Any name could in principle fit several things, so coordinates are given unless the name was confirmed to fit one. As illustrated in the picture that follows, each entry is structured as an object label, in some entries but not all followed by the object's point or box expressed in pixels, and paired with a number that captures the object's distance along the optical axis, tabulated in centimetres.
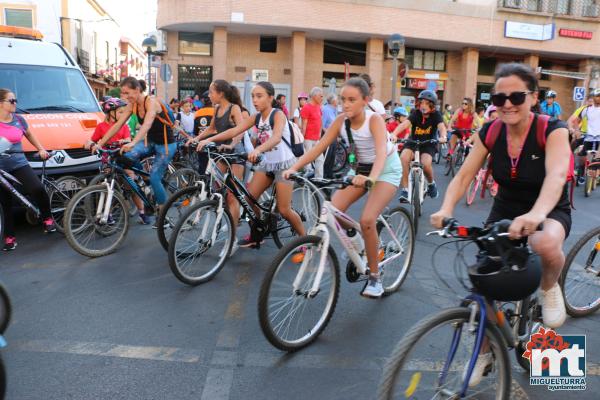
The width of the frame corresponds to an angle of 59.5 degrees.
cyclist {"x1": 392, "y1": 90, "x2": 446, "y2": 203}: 753
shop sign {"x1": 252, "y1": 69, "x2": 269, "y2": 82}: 2948
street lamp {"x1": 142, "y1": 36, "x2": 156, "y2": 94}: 1888
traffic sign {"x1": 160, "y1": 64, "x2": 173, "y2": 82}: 1794
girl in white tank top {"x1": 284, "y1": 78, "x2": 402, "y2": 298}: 411
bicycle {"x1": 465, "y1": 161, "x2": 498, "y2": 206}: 940
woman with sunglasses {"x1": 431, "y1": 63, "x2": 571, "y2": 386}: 272
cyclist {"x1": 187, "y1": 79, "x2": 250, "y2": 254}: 628
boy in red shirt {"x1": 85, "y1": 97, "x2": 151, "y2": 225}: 702
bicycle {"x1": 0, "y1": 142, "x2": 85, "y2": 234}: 637
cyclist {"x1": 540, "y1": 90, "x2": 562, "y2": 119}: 1437
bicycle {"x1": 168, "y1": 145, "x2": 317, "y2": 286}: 477
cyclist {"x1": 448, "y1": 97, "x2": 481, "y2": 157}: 1301
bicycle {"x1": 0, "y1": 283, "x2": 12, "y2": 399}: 360
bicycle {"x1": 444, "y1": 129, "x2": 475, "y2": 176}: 1326
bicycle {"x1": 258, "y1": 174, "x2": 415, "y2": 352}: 338
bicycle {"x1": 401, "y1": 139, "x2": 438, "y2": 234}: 712
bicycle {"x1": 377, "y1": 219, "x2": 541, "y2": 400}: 235
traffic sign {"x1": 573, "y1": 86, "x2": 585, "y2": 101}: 1923
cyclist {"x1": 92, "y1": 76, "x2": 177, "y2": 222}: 637
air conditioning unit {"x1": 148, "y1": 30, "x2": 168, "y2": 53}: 2861
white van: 695
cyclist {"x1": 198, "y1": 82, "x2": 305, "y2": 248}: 538
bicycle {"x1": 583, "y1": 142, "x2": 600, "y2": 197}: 987
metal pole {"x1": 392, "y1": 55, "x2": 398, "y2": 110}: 1691
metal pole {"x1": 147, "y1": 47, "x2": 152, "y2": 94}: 1828
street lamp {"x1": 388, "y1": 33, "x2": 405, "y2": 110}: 1697
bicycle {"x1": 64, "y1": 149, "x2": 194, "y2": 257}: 560
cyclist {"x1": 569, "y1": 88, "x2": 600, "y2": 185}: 1061
